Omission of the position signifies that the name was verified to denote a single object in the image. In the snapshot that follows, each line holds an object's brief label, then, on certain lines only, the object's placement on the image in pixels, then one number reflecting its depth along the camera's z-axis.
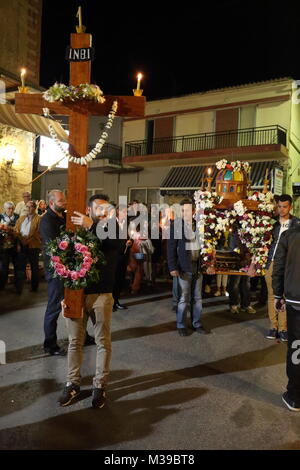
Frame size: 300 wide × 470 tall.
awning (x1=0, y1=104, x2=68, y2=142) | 10.91
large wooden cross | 4.40
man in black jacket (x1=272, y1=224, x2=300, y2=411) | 4.39
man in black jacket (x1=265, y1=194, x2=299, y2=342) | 6.65
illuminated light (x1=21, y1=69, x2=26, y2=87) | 4.79
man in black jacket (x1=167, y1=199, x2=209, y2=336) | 7.14
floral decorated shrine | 8.57
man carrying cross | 4.36
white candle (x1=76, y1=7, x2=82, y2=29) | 4.45
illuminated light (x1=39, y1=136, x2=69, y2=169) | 13.07
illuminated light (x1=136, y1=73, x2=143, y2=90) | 4.95
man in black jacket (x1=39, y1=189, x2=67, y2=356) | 5.88
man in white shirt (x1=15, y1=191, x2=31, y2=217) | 10.84
